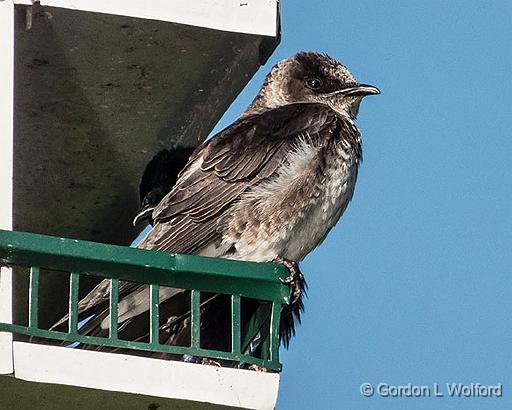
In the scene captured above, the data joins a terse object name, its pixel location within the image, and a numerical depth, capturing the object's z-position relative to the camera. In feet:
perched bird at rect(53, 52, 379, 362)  32.78
